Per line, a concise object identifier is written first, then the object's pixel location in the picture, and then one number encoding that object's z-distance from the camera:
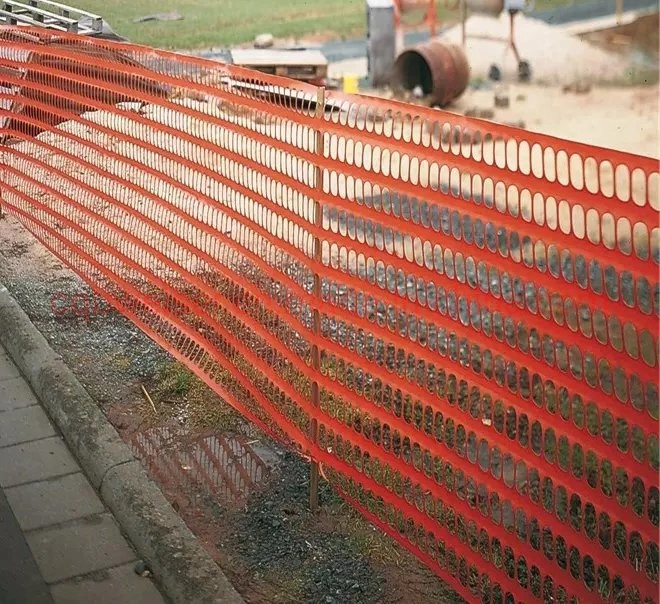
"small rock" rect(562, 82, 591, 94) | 15.29
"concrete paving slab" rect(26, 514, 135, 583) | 3.70
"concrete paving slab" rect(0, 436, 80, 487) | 4.34
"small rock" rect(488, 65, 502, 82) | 16.09
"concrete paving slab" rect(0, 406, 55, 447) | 4.66
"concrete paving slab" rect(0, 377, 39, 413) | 4.97
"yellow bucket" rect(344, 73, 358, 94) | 15.09
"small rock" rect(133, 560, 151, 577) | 3.67
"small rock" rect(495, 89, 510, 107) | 15.05
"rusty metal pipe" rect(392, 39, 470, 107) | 15.49
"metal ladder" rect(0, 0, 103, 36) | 9.16
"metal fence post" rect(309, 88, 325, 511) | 3.56
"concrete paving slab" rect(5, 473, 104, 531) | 4.02
